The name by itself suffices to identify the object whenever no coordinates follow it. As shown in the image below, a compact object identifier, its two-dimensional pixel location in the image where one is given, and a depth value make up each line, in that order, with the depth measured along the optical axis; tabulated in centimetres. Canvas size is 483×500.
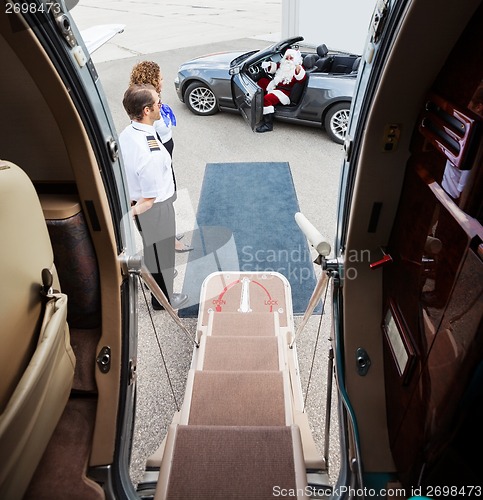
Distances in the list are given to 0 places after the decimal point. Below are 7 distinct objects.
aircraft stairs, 159
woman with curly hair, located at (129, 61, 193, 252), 331
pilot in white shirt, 276
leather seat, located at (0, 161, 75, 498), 114
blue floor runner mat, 395
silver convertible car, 598
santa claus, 616
